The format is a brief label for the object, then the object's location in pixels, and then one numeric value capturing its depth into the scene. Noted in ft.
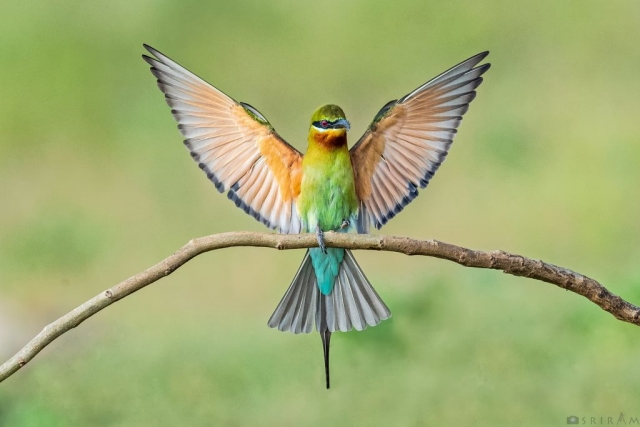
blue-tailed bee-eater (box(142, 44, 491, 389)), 26.51
